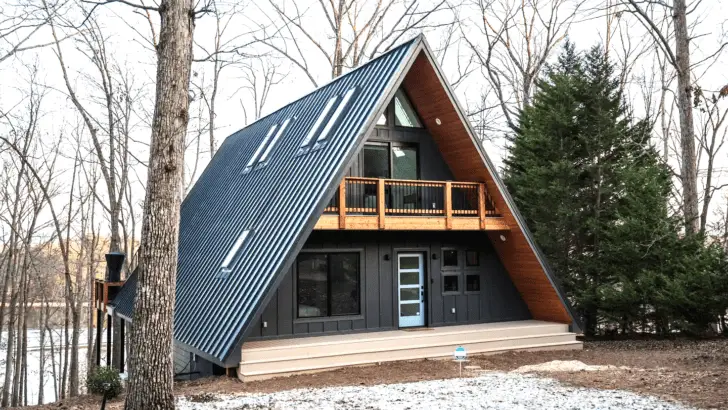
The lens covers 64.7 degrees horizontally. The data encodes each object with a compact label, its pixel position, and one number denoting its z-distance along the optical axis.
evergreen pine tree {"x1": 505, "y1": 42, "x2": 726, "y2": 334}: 13.48
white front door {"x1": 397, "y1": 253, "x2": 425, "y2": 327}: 12.51
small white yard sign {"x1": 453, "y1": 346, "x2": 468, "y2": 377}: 8.52
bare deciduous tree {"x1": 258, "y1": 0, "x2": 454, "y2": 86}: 25.22
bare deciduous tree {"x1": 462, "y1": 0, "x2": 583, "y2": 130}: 25.27
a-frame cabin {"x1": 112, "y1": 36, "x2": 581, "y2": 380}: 9.91
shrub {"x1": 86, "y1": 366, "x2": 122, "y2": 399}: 9.68
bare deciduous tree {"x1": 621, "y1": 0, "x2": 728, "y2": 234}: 14.58
